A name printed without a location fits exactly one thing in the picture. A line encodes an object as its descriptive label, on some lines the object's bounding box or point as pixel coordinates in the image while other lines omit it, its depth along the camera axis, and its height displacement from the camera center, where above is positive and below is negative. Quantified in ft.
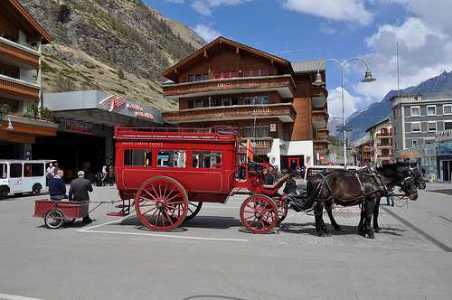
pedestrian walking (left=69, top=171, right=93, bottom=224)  49.57 -1.43
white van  90.02 -0.33
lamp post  105.85 +19.45
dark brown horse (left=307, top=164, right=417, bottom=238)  43.21 -1.59
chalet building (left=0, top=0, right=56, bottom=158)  120.88 +25.75
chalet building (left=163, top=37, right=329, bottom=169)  179.32 +28.30
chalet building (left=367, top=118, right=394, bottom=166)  468.50 +30.08
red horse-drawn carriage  45.65 -0.14
